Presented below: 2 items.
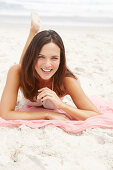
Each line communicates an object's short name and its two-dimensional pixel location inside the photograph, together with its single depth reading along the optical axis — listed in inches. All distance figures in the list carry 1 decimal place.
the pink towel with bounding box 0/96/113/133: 109.7
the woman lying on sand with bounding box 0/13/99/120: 108.3
